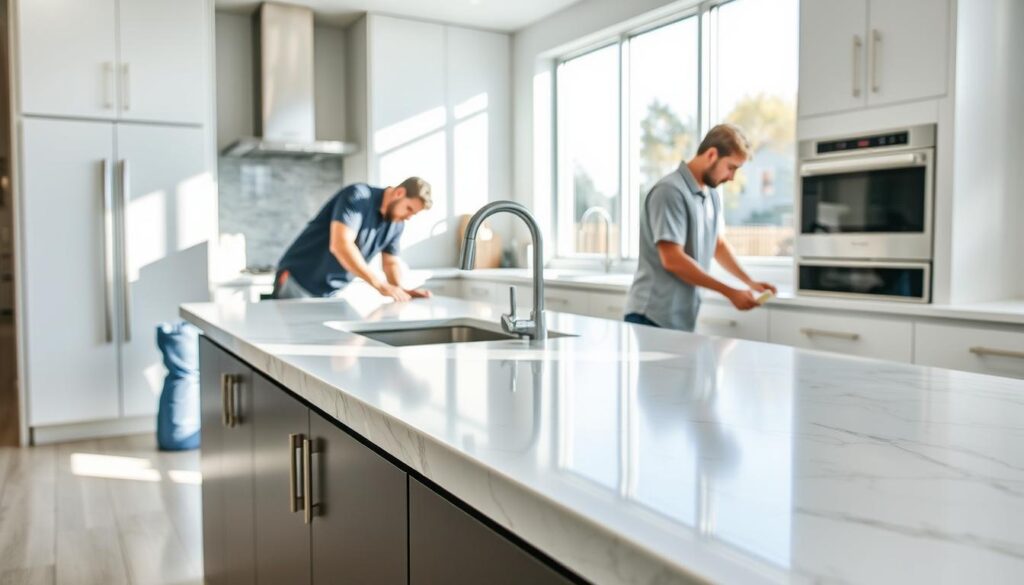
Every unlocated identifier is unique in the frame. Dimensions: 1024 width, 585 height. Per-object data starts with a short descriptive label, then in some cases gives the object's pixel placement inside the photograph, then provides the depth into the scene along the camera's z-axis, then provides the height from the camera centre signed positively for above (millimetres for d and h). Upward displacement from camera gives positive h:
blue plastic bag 4086 -684
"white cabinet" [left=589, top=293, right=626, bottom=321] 4055 -244
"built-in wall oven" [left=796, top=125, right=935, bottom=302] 2906 +158
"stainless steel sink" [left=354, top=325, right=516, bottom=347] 2180 -213
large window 3998 +805
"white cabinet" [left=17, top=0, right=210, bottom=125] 4148 +1033
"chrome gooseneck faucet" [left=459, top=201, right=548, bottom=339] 1788 -73
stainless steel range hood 5137 +1096
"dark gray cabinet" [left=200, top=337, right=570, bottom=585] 918 -381
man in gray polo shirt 2920 +69
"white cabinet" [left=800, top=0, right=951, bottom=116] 2838 +752
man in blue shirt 3373 +72
